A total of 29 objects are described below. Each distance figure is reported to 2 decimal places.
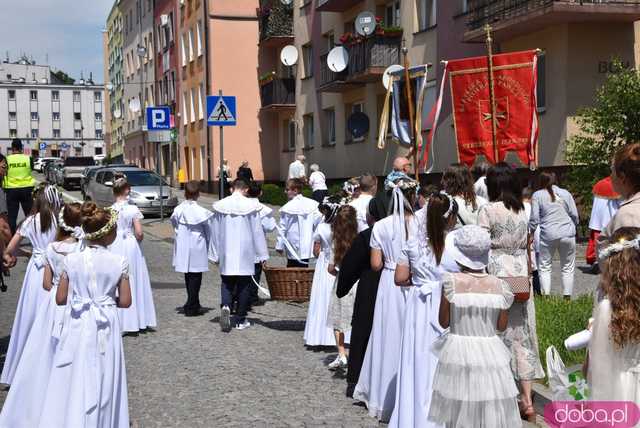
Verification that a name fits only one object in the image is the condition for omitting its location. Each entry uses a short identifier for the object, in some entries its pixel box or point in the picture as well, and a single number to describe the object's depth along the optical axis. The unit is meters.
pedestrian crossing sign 15.62
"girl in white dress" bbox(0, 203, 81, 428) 5.99
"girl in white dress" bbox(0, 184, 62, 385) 7.56
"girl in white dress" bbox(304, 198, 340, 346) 8.92
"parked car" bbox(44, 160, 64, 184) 46.45
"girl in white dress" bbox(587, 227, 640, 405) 3.97
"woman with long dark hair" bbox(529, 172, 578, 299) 11.23
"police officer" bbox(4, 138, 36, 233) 15.92
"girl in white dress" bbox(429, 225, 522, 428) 4.75
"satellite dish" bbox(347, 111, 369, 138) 28.72
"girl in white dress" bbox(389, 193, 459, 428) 5.77
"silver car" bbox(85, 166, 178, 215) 27.59
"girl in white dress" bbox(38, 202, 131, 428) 5.34
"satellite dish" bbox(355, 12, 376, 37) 26.28
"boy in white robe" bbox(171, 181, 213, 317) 11.14
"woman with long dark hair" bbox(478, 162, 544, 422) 6.43
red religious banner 15.52
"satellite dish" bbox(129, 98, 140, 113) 52.22
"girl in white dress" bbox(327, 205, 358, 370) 7.96
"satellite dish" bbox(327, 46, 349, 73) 28.70
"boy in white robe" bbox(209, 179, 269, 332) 10.30
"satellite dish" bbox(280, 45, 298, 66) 35.84
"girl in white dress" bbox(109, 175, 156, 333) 10.00
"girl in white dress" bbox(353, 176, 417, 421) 6.39
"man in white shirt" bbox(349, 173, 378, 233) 8.24
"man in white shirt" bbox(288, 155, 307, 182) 26.47
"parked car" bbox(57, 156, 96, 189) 49.12
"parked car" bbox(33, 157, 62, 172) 68.25
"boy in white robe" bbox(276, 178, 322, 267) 11.51
